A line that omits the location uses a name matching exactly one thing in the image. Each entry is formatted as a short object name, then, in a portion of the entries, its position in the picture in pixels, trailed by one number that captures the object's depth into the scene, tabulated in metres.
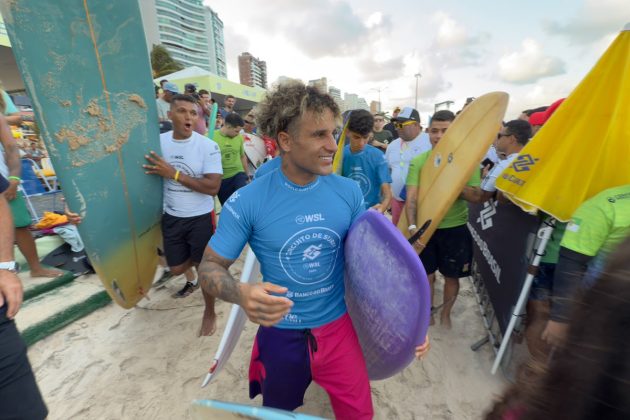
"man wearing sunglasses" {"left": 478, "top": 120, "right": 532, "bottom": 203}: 3.15
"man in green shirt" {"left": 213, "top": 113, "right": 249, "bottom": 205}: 4.56
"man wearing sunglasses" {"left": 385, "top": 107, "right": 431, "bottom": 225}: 4.02
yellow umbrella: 1.60
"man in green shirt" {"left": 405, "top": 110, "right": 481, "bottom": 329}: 2.71
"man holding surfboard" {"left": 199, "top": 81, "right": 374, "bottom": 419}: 1.29
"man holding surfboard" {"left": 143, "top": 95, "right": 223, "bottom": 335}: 2.63
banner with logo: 2.15
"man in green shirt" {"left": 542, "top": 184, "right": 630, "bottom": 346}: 1.39
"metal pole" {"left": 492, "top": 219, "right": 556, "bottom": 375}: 1.89
